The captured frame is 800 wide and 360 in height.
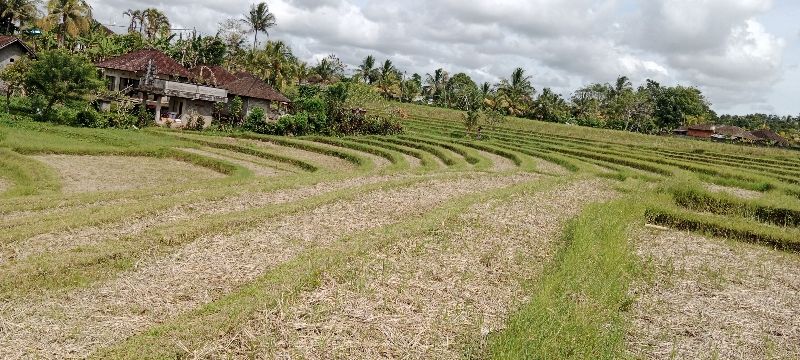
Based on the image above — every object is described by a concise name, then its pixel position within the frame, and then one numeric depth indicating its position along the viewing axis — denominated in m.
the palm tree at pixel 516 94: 70.50
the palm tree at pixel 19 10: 50.19
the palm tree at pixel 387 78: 78.62
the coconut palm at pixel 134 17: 72.26
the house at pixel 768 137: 68.57
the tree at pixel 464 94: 71.53
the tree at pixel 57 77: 31.48
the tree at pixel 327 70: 76.38
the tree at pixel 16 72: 35.72
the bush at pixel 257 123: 37.78
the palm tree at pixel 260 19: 62.00
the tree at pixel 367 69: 82.88
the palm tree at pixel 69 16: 42.94
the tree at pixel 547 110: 70.81
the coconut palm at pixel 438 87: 83.12
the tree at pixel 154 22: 63.19
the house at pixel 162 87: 36.03
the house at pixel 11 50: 39.78
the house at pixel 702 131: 73.56
